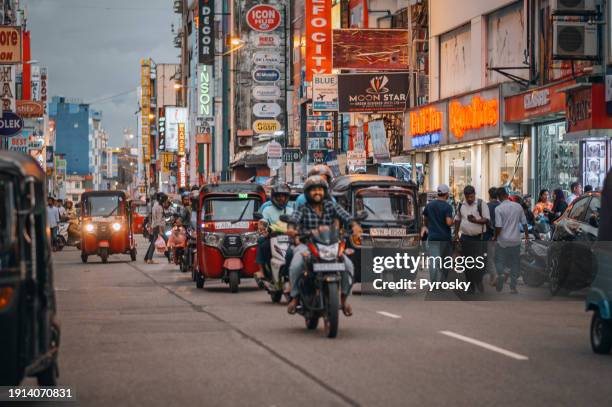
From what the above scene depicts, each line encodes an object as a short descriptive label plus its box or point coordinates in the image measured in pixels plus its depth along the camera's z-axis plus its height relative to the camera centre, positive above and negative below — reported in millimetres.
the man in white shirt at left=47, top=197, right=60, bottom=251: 42844 -1445
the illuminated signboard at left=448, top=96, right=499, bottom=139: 37503 +1733
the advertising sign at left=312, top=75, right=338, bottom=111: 50375 +3171
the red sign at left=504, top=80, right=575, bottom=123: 32031 +1792
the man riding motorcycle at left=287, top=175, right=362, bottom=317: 14492 -557
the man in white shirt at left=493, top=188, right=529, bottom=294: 21594 -1195
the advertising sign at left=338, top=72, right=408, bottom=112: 45875 +2907
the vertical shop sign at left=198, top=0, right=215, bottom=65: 103875 +12021
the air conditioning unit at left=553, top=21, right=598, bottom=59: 29500 +3063
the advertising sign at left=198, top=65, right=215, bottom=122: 120000 +7179
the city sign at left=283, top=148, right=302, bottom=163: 51781 +700
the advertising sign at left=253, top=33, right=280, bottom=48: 71312 +7846
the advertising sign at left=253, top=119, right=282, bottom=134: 76625 +2821
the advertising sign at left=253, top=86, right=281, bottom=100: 74812 +4774
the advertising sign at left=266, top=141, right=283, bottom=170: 51406 +697
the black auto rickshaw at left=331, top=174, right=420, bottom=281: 22797 -718
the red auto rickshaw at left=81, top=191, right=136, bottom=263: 37219 -1528
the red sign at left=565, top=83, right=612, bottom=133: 29125 +1408
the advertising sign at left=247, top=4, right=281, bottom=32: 73250 +9070
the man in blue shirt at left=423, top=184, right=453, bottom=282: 21750 -1024
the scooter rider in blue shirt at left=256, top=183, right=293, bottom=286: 19266 -756
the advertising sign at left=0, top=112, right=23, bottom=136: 43094 +1746
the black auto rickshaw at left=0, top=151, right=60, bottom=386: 8484 -727
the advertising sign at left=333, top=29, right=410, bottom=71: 46250 +4521
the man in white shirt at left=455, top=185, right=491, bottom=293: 21766 -1006
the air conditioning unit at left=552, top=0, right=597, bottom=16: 29641 +3861
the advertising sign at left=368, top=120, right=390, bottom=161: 46938 +1136
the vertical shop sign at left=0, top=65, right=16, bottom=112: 58000 +4297
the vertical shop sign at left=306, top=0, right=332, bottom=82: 51844 +5540
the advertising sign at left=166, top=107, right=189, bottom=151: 155188 +6818
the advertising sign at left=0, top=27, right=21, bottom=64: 45031 +4735
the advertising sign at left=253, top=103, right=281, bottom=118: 75688 +3796
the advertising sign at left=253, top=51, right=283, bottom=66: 75750 +6904
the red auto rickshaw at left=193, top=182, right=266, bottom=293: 22734 -1092
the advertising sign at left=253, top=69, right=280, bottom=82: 72438 +5616
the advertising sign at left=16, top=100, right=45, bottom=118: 65312 +3427
